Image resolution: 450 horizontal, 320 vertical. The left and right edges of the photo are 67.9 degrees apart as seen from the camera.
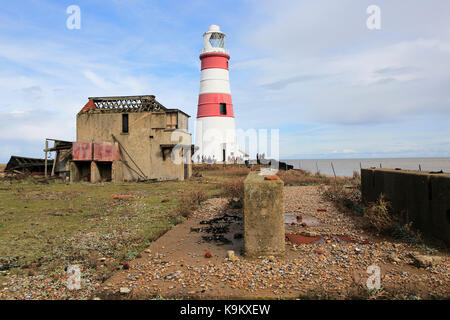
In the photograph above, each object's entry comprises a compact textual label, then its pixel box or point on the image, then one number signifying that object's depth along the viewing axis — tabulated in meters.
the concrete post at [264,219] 5.29
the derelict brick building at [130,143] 20.73
